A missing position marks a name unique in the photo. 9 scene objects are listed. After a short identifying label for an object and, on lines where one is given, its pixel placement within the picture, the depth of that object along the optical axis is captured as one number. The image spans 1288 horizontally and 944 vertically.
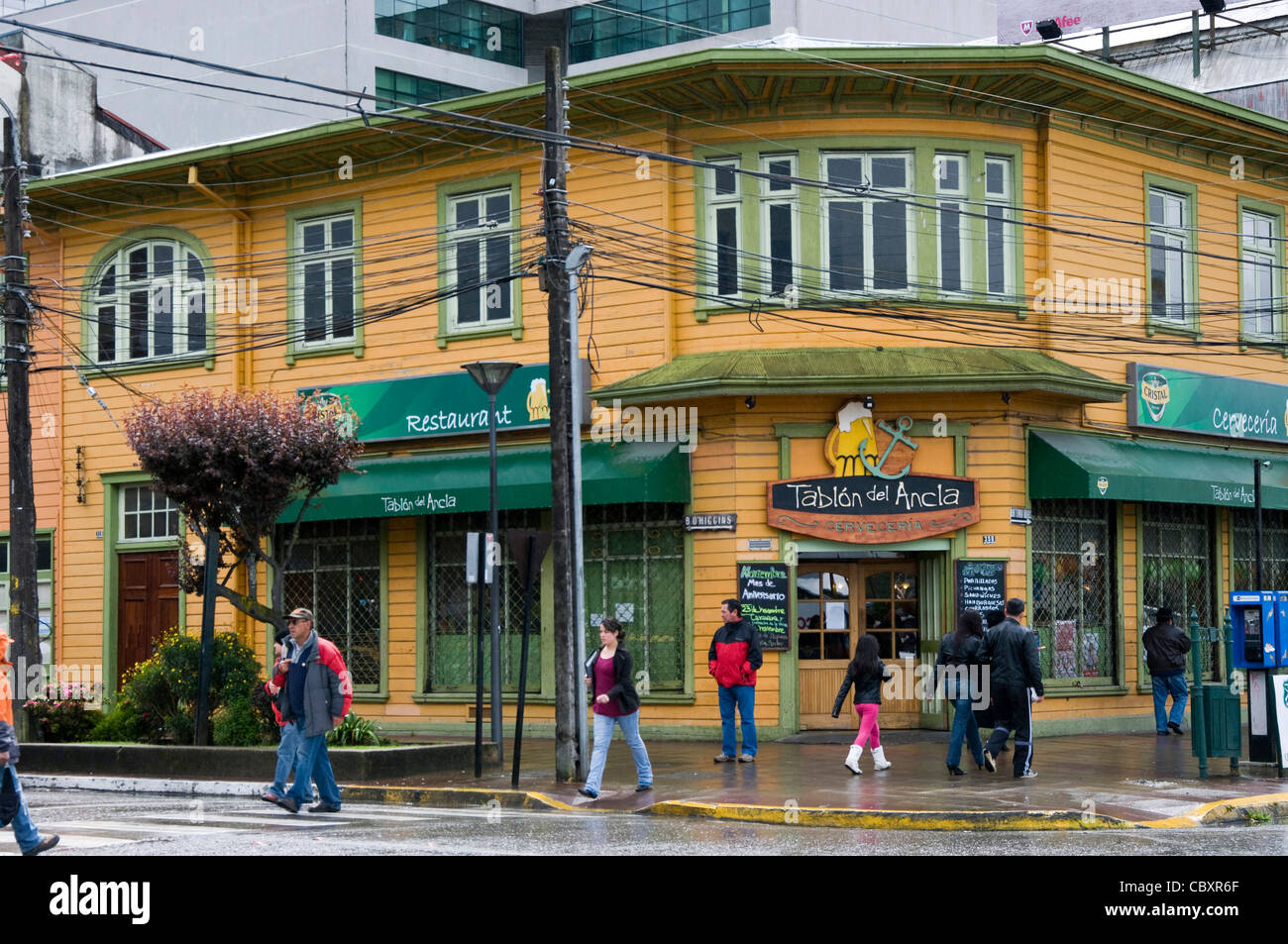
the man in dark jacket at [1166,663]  21.33
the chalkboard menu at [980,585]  21.17
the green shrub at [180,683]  19.30
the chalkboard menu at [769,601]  21.30
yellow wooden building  21.33
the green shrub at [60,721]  21.67
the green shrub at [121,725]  20.14
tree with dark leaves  19.36
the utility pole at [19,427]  21.61
